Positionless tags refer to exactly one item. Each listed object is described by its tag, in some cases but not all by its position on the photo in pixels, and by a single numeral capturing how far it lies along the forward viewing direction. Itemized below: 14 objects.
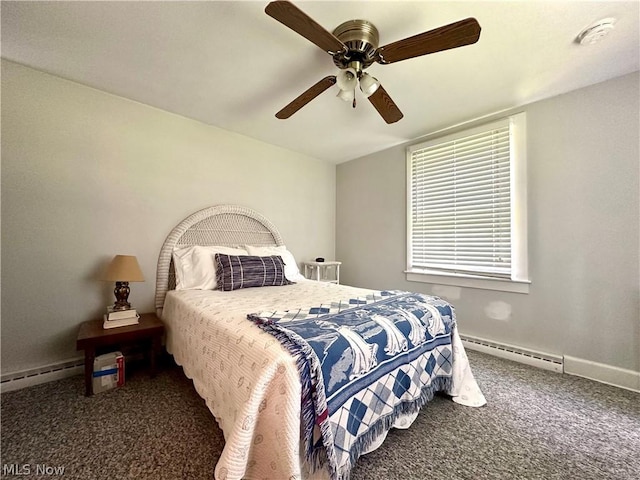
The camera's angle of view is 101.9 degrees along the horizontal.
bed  1.02
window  2.53
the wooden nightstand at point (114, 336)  1.84
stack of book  2.08
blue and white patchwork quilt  1.06
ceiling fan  1.22
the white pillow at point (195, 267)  2.50
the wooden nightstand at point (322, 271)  3.71
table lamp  2.09
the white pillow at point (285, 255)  2.95
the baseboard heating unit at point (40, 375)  1.94
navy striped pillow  2.44
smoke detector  1.55
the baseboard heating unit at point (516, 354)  2.29
